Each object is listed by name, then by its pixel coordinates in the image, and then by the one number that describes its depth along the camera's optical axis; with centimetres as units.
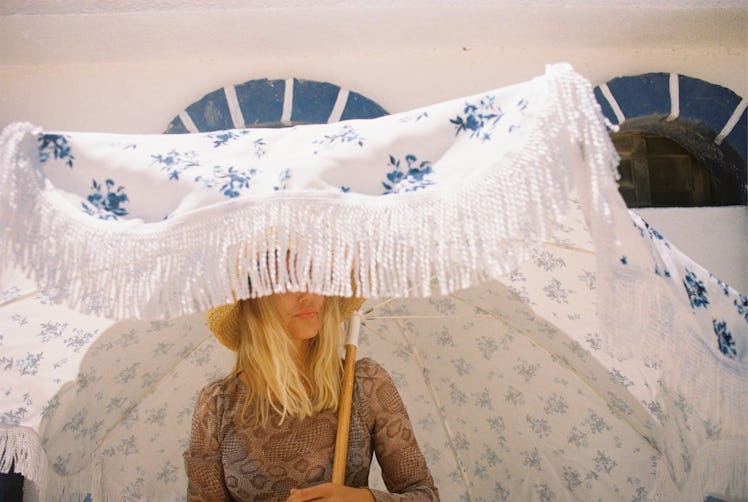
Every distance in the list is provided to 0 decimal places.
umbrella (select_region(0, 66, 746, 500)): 147
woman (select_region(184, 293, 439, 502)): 207
